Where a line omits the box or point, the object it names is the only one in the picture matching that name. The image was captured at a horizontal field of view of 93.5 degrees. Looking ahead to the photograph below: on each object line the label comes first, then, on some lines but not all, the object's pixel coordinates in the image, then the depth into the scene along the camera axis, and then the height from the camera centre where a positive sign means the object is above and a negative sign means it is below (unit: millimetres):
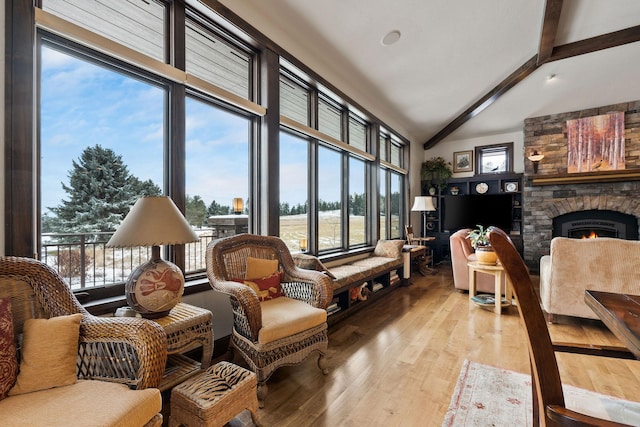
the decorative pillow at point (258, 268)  2422 -443
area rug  1644 -1155
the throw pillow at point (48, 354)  1143 -552
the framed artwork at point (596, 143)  5355 +1270
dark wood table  993 -405
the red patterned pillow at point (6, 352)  1088 -517
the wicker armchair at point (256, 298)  1827 -594
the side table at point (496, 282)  3557 -868
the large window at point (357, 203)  4762 +176
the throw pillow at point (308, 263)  2824 -475
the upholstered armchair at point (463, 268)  4305 -816
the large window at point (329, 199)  4066 +204
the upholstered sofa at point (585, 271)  2783 -564
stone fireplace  5328 +374
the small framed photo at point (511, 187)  6531 +569
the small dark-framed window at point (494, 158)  6656 +1238
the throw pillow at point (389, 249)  4715 -563
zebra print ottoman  1305 -832
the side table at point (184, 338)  1603 -699
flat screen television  6445 +44
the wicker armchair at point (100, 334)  1239 -510
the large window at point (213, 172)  2469 +373
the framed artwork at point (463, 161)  7052 +1237
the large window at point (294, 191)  3436 +270
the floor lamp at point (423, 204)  6059 +184
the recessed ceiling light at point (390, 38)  3422 +2043
